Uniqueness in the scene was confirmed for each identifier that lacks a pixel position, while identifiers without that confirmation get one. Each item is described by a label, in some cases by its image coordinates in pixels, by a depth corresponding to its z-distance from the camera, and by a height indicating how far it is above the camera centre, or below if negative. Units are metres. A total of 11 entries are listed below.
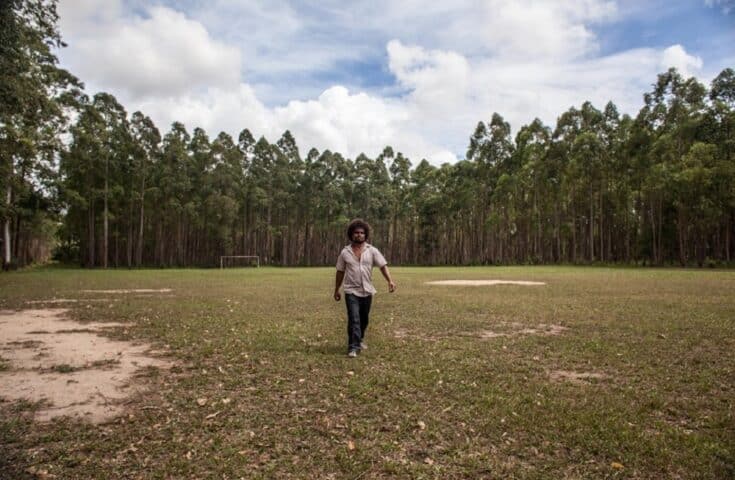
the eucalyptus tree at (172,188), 54.91 +8.19
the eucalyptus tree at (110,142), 46.22 +12.11
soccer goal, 65.56 -1.11
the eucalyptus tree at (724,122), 39.38 +11.28
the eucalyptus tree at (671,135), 41.50 +10.78
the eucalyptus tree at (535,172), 58.49 +10.27
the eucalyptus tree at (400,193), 77.44 +10.16
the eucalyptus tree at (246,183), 63.88 +10.09
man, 7.86 -0.42
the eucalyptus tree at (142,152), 51.53 +12.06
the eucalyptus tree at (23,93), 13.98 +6.43
